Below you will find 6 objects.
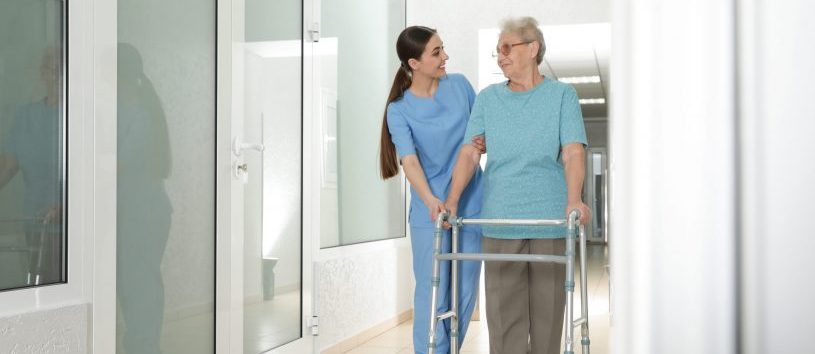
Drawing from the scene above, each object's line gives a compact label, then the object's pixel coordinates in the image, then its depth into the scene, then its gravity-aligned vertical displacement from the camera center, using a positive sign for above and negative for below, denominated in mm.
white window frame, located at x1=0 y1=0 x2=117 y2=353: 2287 +16
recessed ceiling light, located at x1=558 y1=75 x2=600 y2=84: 11262 +1266
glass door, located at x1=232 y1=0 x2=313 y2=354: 3371 +17
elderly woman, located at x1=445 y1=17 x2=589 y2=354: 2531 -4
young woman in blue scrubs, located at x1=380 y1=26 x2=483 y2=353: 2949 +137
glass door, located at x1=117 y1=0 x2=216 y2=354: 2604 -7
